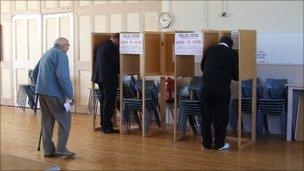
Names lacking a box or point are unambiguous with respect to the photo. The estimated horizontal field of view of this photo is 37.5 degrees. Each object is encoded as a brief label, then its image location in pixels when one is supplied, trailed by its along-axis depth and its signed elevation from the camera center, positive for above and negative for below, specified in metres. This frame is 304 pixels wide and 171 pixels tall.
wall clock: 7.24 +0.72
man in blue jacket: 4.80 -0.25
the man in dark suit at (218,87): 5.28 -0.28
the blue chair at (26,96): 8.84 -0.65
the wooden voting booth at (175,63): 5.95 +0.01
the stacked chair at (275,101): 5.93 -0.49
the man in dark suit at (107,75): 6.38 -0.16
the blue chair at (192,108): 5.80 -0.58
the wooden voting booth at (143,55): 6.16 +0.13
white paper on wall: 6.33 +0.11
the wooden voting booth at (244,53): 5.43 +0.14
